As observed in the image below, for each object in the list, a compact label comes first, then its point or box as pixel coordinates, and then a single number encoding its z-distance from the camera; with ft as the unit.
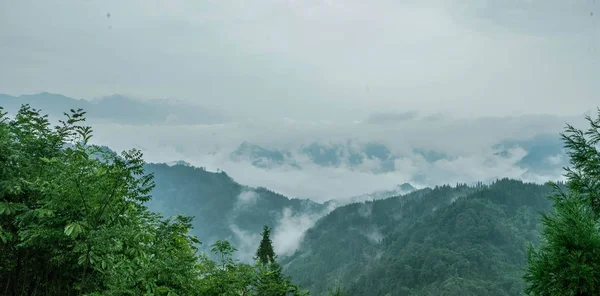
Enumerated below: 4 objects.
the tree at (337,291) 82.05
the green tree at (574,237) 64.08
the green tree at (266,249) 210.04
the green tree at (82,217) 41.45
